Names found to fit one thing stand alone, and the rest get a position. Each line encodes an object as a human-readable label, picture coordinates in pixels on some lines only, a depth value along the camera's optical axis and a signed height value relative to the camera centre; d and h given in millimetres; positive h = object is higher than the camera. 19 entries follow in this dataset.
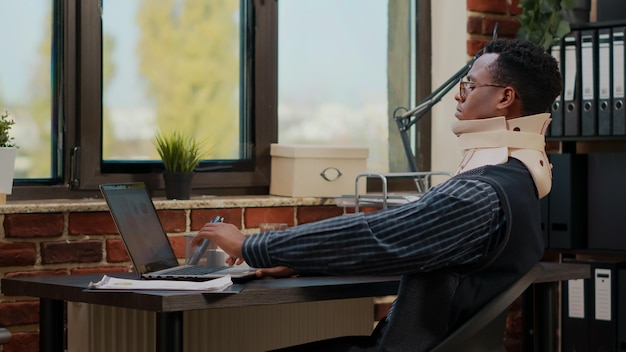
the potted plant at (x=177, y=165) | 2979 +54
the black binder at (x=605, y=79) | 3264 +338
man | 1852 -84
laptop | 2164 -131
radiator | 2430 -388
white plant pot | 2645 +42
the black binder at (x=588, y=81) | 3293 +334
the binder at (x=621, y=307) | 3297 -406
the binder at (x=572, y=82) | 3324 +334
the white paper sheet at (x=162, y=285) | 1919 -195
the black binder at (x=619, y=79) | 3240 +334
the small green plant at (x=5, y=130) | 2676 +141
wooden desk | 1871 -221
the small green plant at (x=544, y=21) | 3324 +543
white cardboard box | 3156 +45
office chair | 1867 -257
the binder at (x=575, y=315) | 3379 -443
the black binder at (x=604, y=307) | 3318 -408
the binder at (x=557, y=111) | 3355 +241
